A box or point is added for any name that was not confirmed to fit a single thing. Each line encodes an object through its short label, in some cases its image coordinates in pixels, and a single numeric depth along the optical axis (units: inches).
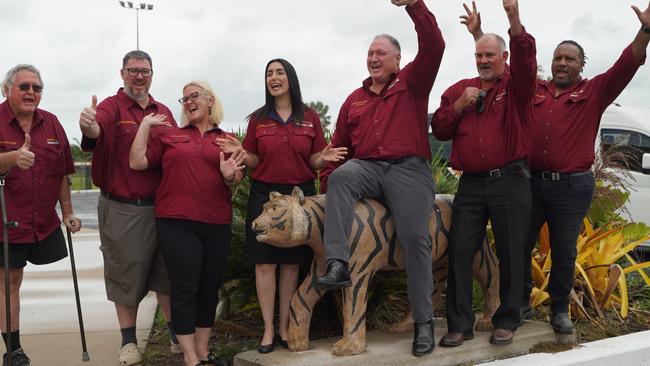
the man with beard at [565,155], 185.5
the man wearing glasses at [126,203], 187.9
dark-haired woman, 179.2
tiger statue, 168.9
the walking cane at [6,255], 173.8
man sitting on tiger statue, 166.6
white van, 357.1
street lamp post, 950.6
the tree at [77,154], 1719.5
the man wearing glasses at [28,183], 182.9
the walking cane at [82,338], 197.9
